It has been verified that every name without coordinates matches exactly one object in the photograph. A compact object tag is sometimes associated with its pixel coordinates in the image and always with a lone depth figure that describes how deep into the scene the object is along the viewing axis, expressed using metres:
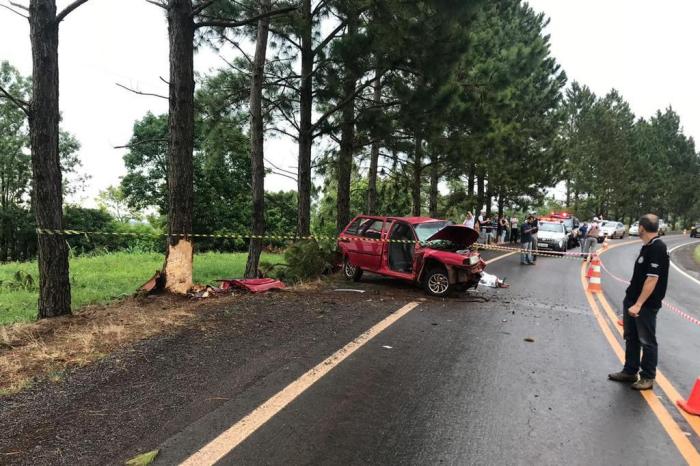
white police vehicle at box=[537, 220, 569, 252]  22.67
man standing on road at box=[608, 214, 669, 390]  4.77
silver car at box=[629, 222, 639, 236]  49.61
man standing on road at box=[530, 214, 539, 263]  17.48
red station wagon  9.41
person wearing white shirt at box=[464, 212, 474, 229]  19.04
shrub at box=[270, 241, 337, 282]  11.21
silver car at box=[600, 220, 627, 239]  40.56
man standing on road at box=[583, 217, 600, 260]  18.69
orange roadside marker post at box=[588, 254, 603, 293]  11.28
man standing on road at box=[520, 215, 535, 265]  17.05
